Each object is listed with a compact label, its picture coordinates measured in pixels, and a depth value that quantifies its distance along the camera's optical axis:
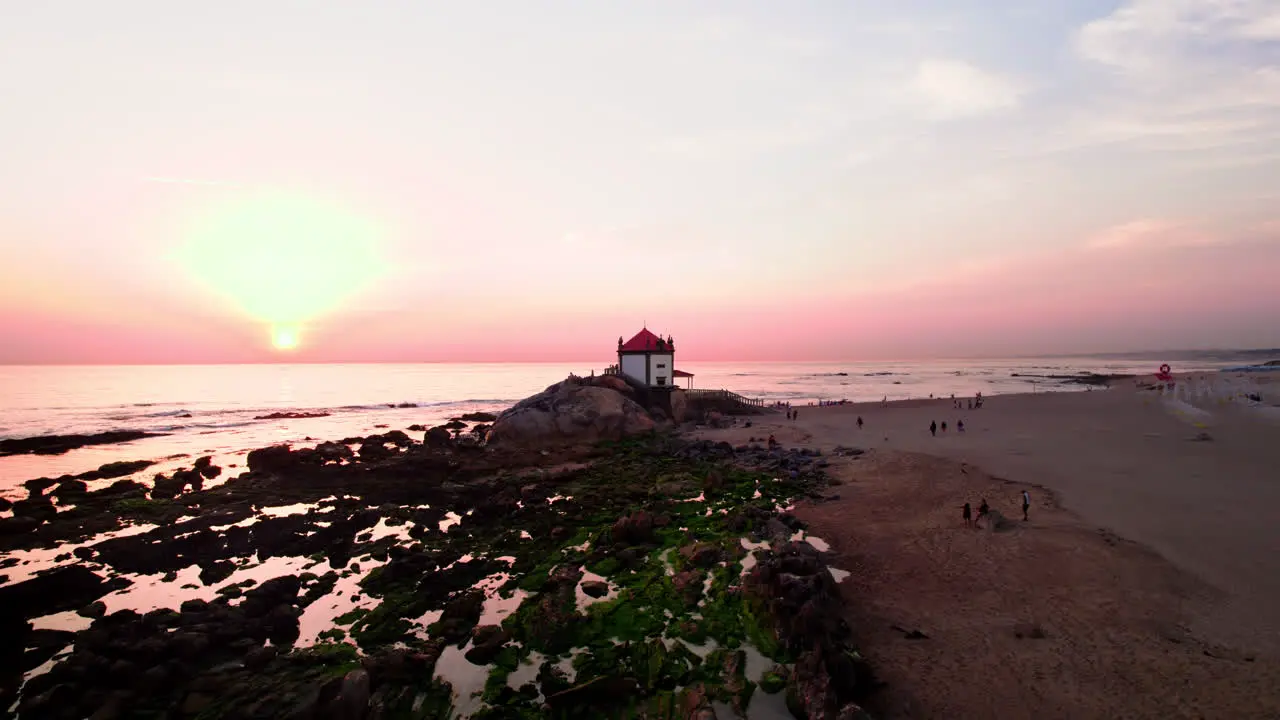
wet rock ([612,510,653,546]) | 21.20
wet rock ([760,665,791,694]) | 11.60
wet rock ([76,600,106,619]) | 15.98
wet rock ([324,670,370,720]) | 10.85
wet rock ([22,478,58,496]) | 30.39
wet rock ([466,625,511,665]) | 13.21
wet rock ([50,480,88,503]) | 29.30
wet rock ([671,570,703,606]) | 16.00
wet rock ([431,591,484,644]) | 14.34
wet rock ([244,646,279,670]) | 12.87
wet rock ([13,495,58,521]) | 25.77
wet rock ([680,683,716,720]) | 10.37
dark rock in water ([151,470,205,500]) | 30.44
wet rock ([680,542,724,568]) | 18.59
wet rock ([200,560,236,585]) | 18.64
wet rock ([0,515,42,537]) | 23.72
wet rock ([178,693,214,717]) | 11.28
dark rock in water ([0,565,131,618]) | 16.08
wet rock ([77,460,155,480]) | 35.08
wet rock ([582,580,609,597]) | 16.69
